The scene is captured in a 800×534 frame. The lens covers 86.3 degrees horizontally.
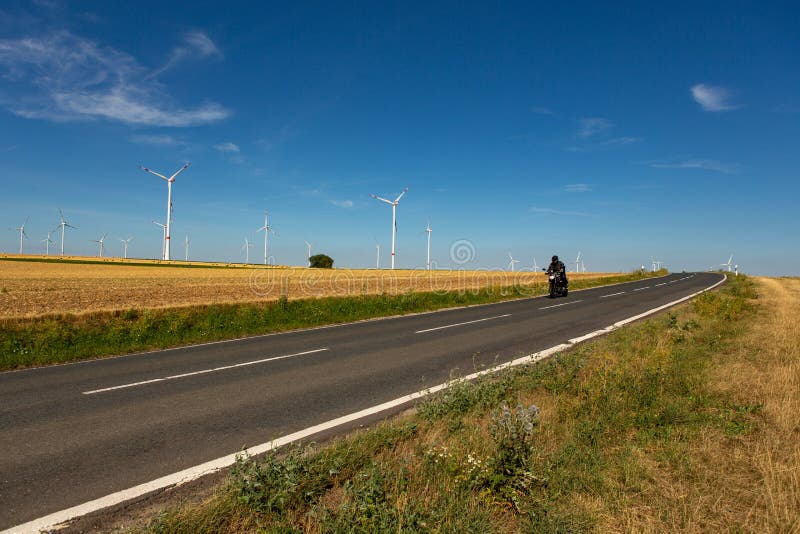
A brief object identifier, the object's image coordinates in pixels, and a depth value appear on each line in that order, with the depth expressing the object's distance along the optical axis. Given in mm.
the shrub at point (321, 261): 129750
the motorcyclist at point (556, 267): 24455
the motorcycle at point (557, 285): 24422
